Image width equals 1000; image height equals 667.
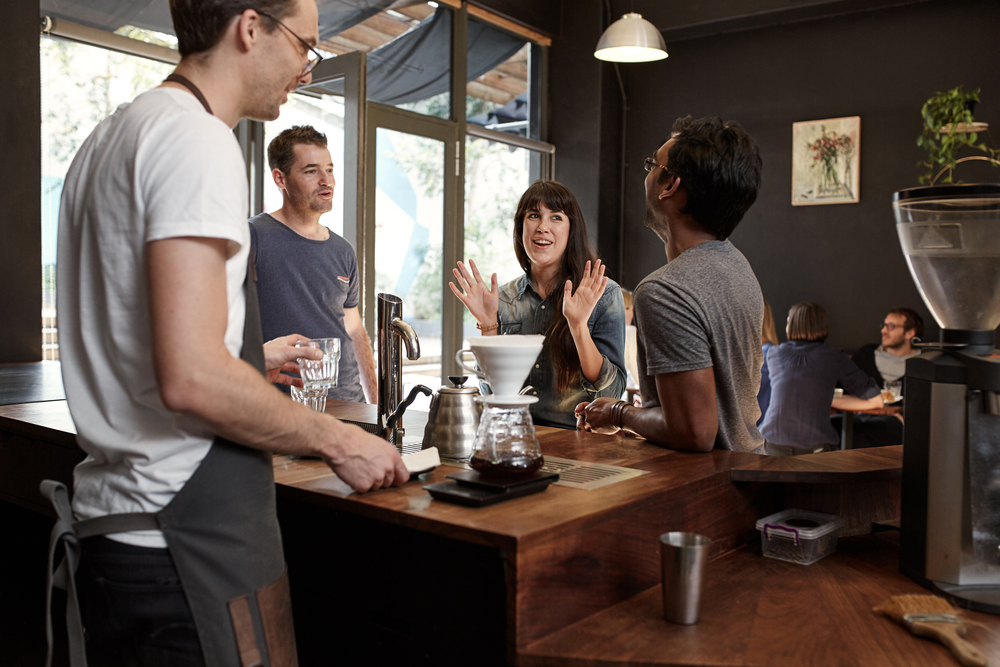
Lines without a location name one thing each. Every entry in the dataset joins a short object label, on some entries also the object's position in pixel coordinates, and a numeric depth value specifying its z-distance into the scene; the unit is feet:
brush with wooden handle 3.59
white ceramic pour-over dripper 4.22
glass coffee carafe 4.25
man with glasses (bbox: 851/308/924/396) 15.67
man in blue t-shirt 9.37
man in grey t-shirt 5.23
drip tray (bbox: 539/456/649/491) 4.50
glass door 16.57
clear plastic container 4.92
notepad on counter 4.55
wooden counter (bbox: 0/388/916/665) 3.72
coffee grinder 4.24
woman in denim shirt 7.95
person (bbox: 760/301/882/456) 13.11
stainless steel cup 3.84
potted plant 15.57
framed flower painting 18.65
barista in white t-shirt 3.19
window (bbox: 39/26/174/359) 12.29
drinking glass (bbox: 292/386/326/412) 5.90
